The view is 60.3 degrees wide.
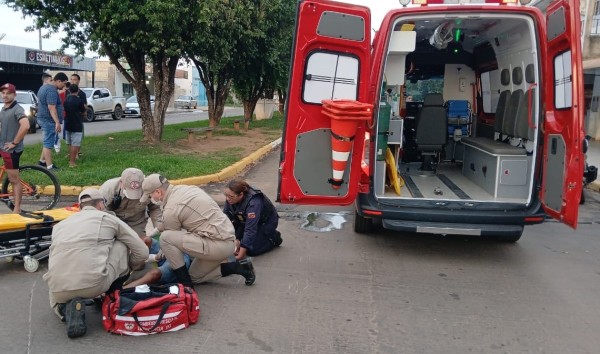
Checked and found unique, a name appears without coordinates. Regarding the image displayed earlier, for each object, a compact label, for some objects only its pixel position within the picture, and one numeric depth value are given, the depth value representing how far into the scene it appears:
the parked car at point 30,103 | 17.64
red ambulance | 4.73
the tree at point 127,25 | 10.16
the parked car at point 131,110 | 30.19
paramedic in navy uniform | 5.16
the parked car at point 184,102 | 48.47
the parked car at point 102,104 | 25.49
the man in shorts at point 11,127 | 6.19
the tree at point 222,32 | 11.63
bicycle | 6.80
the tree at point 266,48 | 15.91
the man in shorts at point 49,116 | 9.08
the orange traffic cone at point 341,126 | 4.60
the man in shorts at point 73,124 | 9.56
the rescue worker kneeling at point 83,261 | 3.55
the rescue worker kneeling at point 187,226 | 4.29
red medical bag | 3.61
